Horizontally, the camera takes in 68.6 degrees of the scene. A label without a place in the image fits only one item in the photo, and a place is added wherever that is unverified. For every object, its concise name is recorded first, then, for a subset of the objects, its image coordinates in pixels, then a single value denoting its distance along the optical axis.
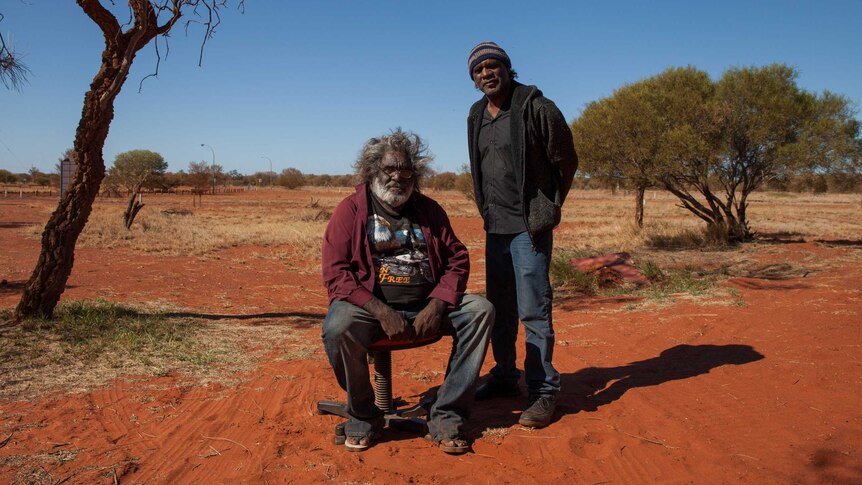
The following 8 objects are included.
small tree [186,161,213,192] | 46.22
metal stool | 3.61
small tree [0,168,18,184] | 74.56
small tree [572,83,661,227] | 14.70
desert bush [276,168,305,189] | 79.81
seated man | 3.30
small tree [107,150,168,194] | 48.22
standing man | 3.75
